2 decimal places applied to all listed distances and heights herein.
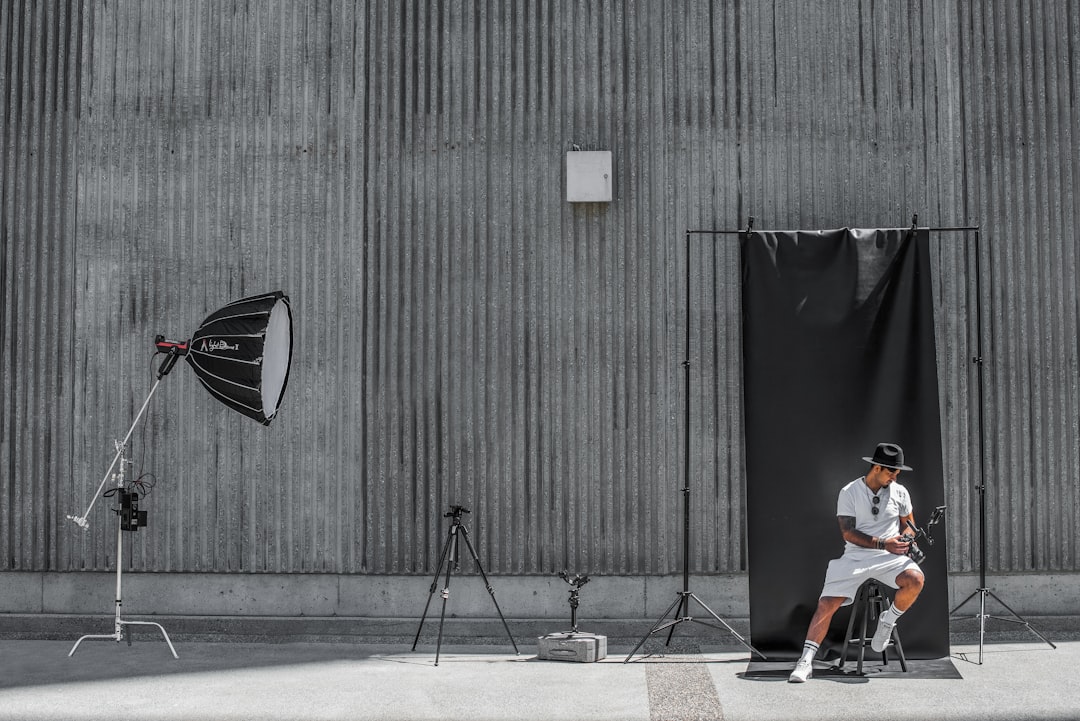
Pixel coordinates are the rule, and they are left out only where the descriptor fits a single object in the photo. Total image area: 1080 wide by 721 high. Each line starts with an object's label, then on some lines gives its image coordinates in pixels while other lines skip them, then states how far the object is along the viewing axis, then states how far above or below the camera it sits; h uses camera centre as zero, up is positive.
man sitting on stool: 8.16 -1.28
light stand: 9.05 -1.16
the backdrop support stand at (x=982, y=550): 8.84 -1.39
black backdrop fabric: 9.01 +0.02
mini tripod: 8.80 -1.72
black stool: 8.20 -1.78
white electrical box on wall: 9.90 +2.04
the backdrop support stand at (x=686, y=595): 8.75 -1.77
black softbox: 9.28 +0.33
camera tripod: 8.95 -1.40
